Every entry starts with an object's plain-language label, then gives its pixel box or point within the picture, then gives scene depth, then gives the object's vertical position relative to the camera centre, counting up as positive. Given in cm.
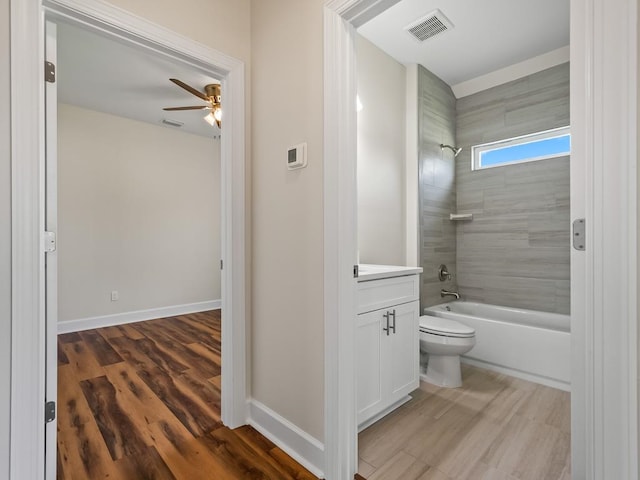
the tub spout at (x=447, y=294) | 327 -58
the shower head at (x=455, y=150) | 340 +104
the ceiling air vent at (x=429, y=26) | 236 +174
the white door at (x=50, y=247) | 128 -3
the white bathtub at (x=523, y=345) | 233 -85
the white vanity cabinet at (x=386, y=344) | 172 -64
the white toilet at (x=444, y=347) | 228 -81
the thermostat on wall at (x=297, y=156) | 151 +43
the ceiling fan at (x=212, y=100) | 301 +140
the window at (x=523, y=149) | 291 +95
